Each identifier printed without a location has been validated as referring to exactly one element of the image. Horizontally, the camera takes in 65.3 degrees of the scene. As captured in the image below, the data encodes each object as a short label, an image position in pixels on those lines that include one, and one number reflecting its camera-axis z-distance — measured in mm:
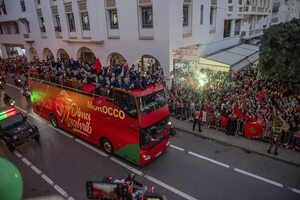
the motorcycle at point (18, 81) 24531
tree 16547
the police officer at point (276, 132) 10461
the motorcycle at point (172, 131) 13662
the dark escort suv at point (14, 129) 12203
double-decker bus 9656
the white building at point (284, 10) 37812
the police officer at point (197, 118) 13641
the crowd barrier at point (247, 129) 11424
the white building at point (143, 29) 18266
